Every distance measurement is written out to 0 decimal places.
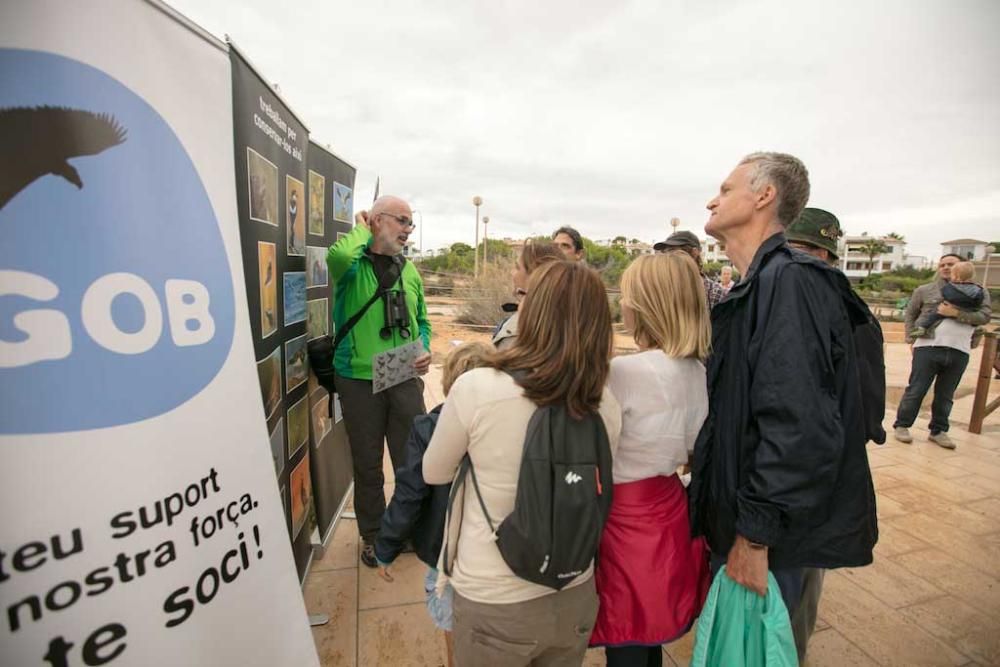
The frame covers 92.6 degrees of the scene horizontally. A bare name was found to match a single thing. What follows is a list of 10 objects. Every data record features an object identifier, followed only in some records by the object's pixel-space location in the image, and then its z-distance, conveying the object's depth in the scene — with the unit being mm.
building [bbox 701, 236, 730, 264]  78388
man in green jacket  2584
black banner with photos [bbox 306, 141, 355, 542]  2799
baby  4645
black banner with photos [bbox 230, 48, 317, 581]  1803
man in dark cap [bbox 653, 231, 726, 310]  3570
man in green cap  1698
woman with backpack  1216
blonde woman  1502
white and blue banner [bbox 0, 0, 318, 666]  888
